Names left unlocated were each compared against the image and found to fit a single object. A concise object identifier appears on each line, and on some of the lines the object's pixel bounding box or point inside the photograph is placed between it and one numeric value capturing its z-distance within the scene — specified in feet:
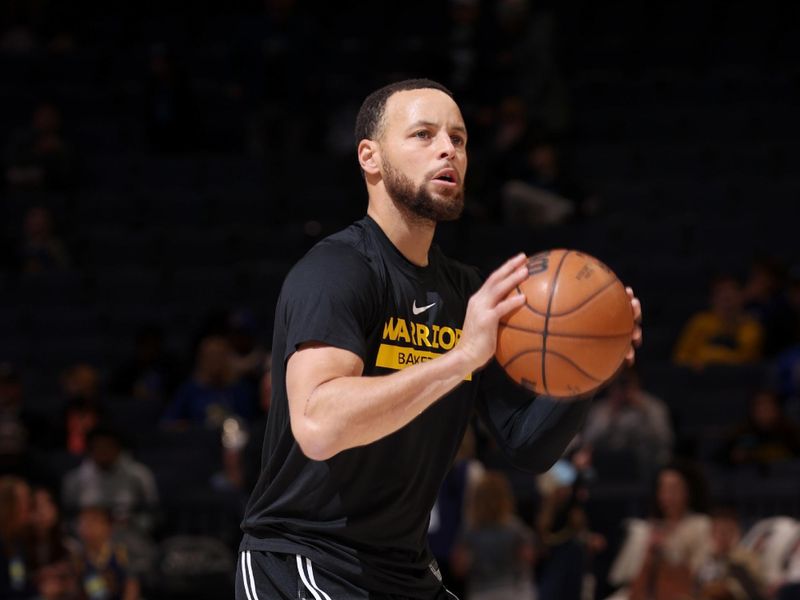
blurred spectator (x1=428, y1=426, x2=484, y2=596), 49.06
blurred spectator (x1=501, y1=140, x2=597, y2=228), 70.31
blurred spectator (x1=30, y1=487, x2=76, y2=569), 48.51
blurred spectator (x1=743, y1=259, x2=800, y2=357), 63.08
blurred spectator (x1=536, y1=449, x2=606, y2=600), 48.33
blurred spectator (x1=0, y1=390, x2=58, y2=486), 52.55
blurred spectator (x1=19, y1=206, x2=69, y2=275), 71.11
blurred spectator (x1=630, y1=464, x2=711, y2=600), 47.61
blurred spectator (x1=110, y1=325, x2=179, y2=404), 63.67
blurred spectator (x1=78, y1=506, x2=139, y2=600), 48.47
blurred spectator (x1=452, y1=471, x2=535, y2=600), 49.24
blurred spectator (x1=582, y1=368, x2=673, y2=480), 55.77
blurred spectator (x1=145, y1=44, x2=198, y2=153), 76.88
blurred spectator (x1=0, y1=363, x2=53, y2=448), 58.95
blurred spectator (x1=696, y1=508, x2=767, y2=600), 45.91
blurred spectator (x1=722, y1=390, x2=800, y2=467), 54.91
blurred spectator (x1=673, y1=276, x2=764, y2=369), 62.58
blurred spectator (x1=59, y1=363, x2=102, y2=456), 58.09
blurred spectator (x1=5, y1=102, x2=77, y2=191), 75.11
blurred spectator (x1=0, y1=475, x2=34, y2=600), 47.74
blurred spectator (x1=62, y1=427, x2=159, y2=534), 53.60
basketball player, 19.08
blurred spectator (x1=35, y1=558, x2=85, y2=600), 47.02
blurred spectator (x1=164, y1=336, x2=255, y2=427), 59.95
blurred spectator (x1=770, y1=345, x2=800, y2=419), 58.91
